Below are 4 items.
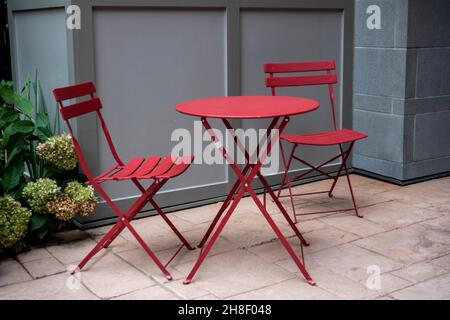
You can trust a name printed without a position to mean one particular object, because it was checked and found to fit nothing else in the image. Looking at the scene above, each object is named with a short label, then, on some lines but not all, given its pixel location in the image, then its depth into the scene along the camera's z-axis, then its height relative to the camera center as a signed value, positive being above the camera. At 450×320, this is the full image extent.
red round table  3.29 -0.31
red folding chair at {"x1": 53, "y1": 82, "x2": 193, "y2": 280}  3.39 -0.64
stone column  5.21 -0.31
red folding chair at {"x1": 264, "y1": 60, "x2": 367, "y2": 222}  4.44 -0.22
